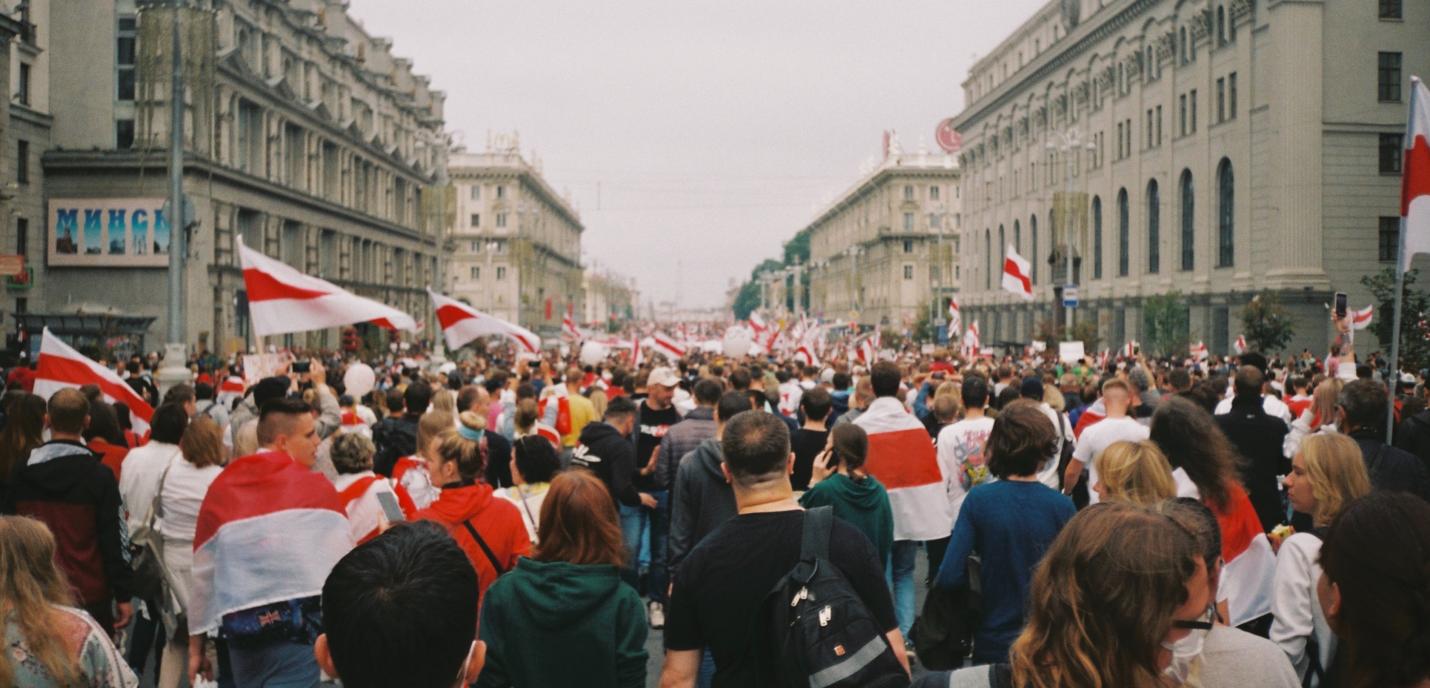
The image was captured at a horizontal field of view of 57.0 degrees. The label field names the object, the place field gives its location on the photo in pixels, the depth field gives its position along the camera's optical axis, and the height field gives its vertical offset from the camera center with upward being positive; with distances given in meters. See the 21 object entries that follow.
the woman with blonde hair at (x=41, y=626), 3.79 -0.84
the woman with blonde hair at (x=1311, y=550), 4.69 -0.76
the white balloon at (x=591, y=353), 23.88 -0.24
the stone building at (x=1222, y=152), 42.12 +7.07
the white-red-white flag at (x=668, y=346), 24.30 -0.12
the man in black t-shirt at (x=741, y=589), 4.50 -0.86
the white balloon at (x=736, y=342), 27.50 -0.04
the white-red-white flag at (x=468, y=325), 19.78 +0.22
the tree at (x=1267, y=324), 39.06 +0.50
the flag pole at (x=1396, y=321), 8.57 +0.13
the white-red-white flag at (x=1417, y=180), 10.05 +1.24
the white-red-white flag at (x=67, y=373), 11.59 -0.30
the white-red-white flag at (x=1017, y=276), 33.69 +1.69
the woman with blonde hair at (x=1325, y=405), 9.30 -0.46
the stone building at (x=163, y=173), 45.25 +6.02
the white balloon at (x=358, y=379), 15.51 -0.48
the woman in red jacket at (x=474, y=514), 6.00 -0.81
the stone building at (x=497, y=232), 118.69 +10.02
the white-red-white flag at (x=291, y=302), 14.04 +0.41
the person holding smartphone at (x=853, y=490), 7.37 -0.84
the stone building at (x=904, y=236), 117.94 +9.46
